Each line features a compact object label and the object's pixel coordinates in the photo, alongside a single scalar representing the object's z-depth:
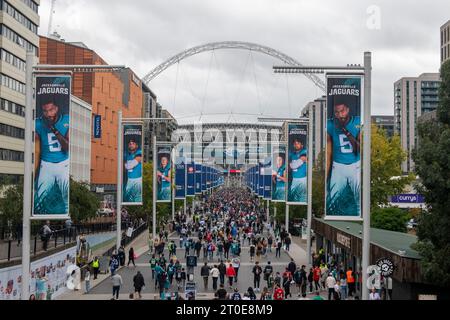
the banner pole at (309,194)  40.12
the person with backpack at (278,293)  23.38
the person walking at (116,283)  26.36
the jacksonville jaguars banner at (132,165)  37.59
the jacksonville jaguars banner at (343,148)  19.66
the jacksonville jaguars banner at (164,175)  52.41
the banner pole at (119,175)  38.42
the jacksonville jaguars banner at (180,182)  66.69
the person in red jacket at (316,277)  29.64
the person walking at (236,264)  31.57
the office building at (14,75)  66.56
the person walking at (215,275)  29.45
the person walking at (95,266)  33.59
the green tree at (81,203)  53.50
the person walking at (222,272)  30.31
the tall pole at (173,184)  73.50
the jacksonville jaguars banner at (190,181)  77.69
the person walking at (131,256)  38.56
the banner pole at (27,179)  19.03
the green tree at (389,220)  47.94
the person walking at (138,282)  26.11
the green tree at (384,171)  63.56
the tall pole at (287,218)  53.49
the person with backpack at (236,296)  20.02
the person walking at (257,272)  29.36
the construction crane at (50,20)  151.15
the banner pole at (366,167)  19.56
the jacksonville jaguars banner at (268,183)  64.74
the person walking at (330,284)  26.27
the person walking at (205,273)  30.14
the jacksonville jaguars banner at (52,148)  18.72
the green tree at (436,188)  18.66
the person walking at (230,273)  30.09
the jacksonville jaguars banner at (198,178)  87.31
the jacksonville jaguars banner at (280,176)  49.78
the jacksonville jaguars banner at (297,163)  37.34
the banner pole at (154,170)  52.16
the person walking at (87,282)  28.51
